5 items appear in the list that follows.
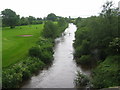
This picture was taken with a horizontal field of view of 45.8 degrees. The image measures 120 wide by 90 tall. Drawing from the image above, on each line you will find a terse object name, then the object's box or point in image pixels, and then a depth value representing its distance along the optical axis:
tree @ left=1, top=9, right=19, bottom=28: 67.94
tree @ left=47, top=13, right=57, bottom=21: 126.49
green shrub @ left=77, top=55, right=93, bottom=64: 19.56
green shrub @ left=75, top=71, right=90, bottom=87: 13.57
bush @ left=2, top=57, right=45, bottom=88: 13.20
